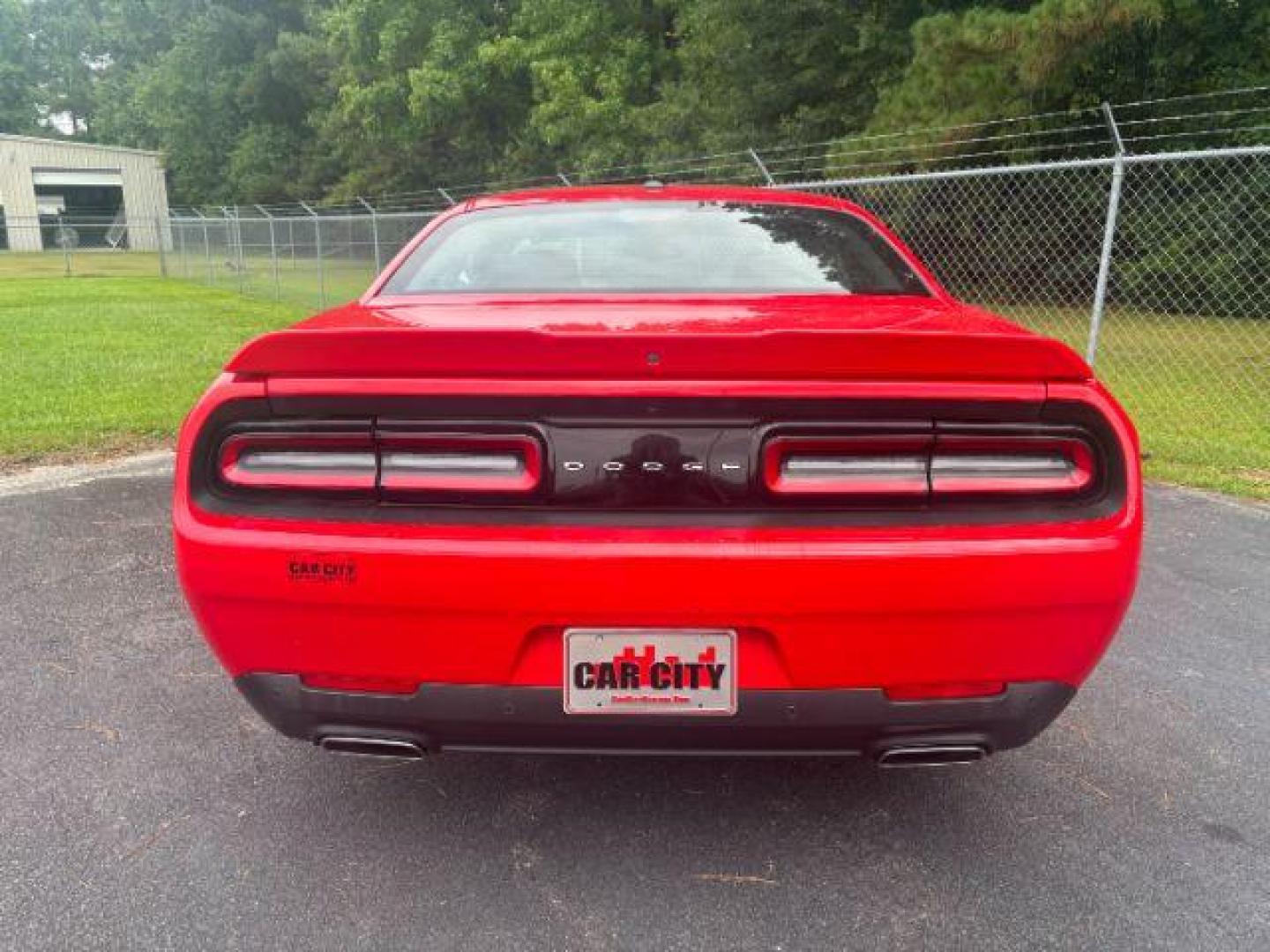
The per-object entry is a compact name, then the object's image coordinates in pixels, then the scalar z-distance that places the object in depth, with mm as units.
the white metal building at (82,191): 46875
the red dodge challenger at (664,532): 1816
